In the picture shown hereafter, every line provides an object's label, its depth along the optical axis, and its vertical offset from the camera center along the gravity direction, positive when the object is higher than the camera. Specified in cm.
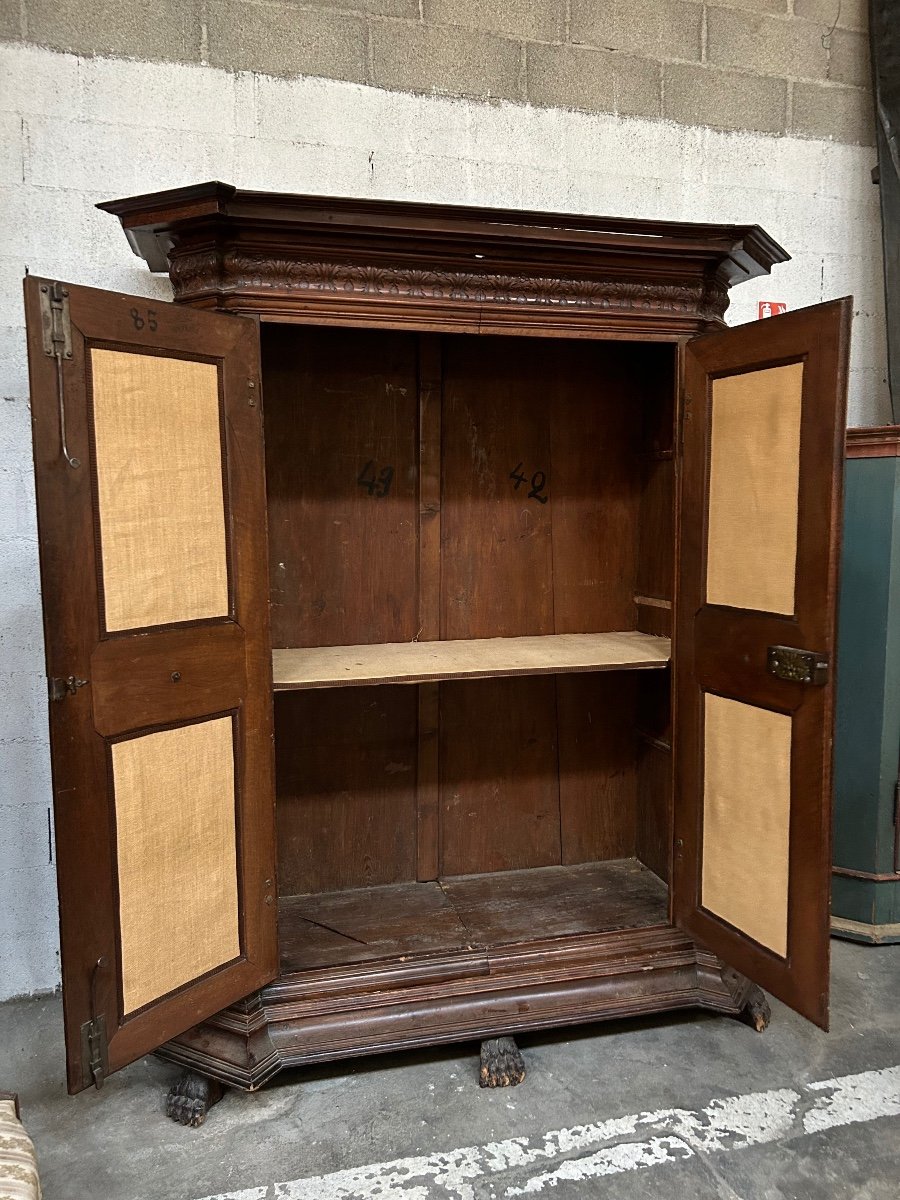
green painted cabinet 234 -52
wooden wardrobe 151 -25
